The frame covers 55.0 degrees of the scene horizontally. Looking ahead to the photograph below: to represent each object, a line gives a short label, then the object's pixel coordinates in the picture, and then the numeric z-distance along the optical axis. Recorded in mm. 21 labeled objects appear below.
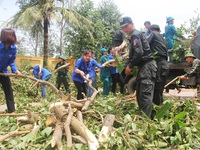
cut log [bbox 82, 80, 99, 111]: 3236
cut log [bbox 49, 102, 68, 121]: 2821
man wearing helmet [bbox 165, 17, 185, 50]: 6059
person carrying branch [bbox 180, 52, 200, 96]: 4502
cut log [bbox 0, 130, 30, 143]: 2464
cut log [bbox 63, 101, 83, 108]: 3065
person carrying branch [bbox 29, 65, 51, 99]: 5773
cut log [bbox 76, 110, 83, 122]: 2914
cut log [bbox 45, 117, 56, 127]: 2762
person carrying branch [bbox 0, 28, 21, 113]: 3570
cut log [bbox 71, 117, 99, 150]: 2320
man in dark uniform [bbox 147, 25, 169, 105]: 3631
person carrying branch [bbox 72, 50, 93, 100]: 4902
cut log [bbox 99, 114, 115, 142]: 2451
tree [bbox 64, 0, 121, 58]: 14380
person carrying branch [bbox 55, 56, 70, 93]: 6714
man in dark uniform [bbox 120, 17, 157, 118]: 3136
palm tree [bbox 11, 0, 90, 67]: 10230
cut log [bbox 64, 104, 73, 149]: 2331
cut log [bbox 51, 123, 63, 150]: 2309
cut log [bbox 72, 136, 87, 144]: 2454
